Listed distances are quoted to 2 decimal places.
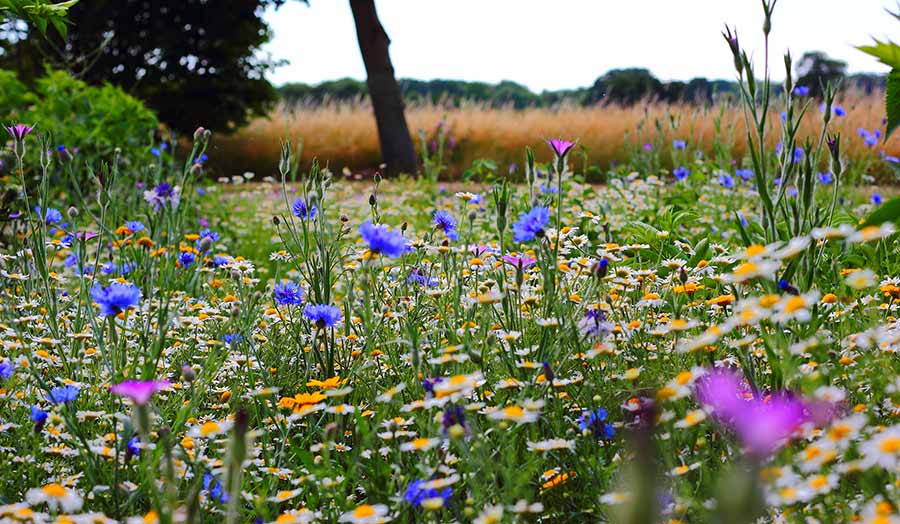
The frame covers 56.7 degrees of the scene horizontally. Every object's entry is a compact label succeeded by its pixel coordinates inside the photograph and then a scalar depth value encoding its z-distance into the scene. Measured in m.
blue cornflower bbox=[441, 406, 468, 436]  1.48
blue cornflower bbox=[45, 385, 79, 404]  1.78
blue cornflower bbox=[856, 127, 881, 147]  6.09
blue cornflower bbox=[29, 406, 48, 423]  1.84
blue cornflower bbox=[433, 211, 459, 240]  2.51
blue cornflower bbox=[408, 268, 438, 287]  2.64
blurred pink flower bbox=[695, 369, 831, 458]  0.89
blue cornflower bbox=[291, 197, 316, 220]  2.53
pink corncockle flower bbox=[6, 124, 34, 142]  2.20
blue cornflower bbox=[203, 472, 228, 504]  1.67
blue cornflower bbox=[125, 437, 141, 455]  1.72
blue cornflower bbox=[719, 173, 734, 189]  5.36
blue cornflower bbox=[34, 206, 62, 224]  3.08
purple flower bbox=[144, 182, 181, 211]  1.98
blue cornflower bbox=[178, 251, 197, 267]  3.36
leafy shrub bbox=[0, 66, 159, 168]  6.46
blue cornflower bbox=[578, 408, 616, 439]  1.76
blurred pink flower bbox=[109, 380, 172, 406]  1.20
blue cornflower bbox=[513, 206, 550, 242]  1.97
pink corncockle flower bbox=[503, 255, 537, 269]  2.32
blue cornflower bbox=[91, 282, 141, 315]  1.77
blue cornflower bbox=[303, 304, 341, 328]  2.04
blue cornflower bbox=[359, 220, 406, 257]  1.82
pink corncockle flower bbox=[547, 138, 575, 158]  2.05
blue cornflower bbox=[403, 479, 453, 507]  1.49
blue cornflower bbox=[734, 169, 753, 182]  5.71
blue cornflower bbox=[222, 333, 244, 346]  2.51
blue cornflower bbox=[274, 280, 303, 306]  2.56
